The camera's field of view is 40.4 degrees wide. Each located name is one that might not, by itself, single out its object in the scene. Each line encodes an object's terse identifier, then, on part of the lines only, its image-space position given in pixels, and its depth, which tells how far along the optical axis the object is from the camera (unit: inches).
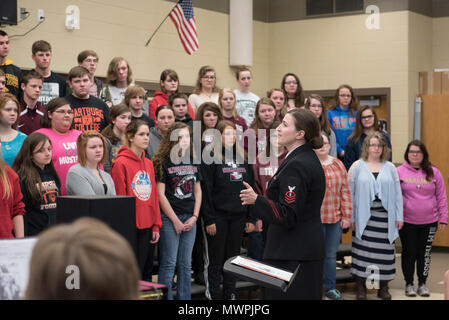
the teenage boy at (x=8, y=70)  204.7
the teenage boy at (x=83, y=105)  200.7
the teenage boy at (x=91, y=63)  229.8
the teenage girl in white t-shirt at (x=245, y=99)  266.4
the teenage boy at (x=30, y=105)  193.0
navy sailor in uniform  125.5
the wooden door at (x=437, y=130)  358.6
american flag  317.1
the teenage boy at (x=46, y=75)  212.2
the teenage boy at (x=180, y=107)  223.8
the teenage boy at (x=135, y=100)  213.5
